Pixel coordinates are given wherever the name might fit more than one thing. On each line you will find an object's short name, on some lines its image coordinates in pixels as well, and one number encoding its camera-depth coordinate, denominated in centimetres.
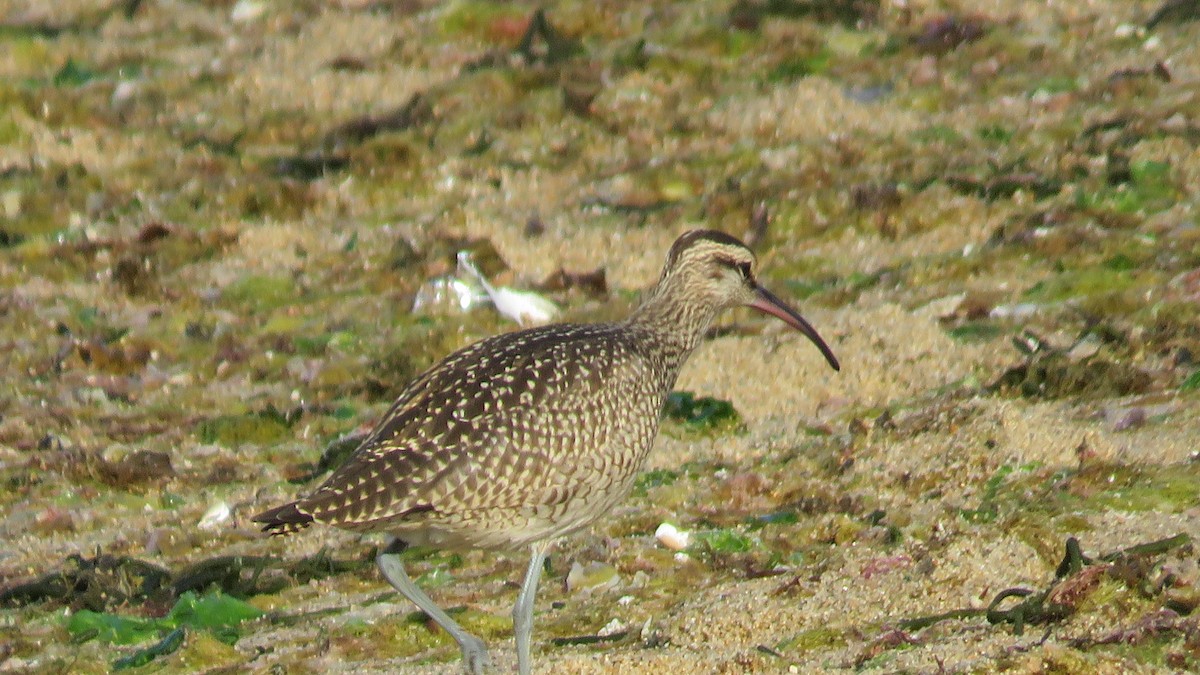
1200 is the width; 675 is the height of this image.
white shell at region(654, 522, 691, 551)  1581
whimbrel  1312
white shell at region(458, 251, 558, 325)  2239
